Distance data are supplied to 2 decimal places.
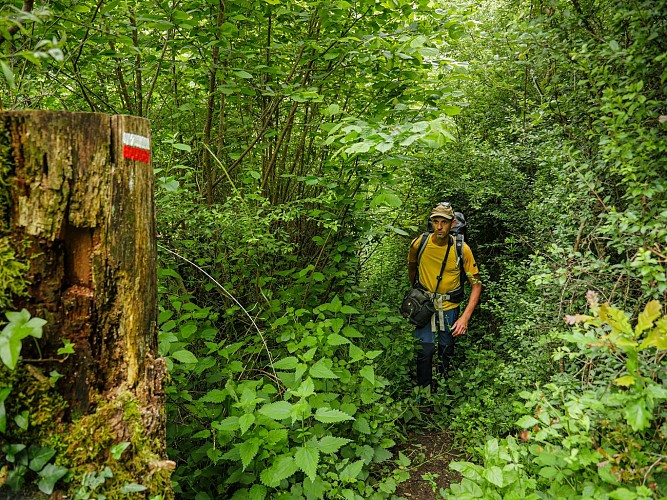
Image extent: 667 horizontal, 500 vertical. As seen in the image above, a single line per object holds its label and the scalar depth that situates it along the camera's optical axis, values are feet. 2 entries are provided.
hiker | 16.70
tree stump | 5.24
